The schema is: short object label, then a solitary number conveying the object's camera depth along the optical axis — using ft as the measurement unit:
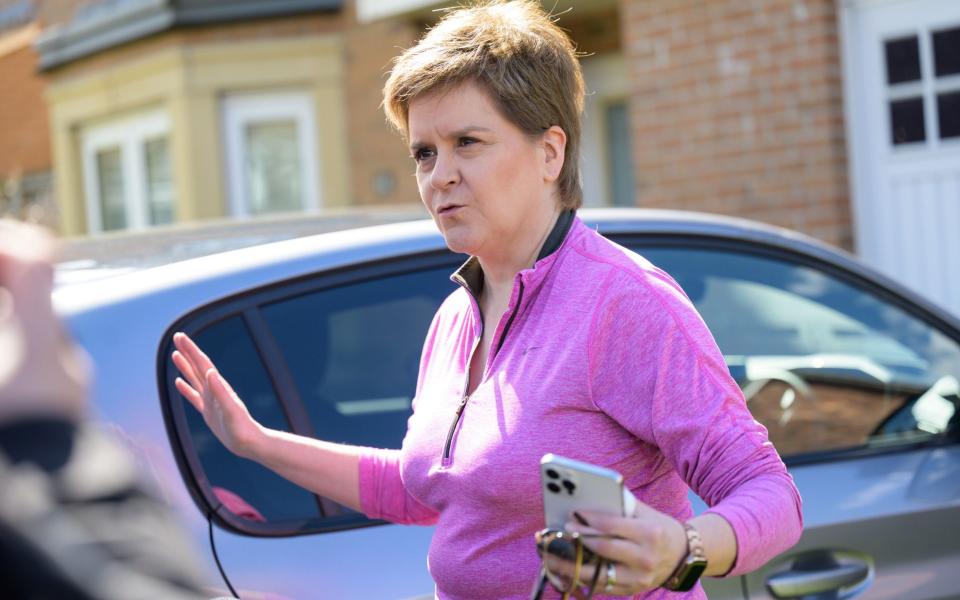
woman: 11.84
